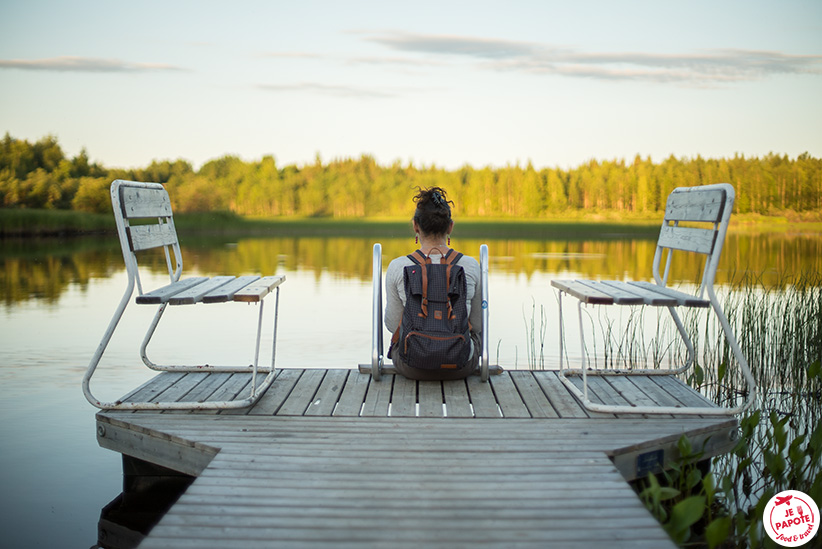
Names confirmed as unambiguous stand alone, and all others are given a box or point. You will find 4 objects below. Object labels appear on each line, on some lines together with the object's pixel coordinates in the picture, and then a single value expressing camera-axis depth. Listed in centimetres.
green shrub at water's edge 269
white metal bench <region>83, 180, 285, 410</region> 341
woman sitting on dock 374
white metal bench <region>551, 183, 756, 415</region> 346
